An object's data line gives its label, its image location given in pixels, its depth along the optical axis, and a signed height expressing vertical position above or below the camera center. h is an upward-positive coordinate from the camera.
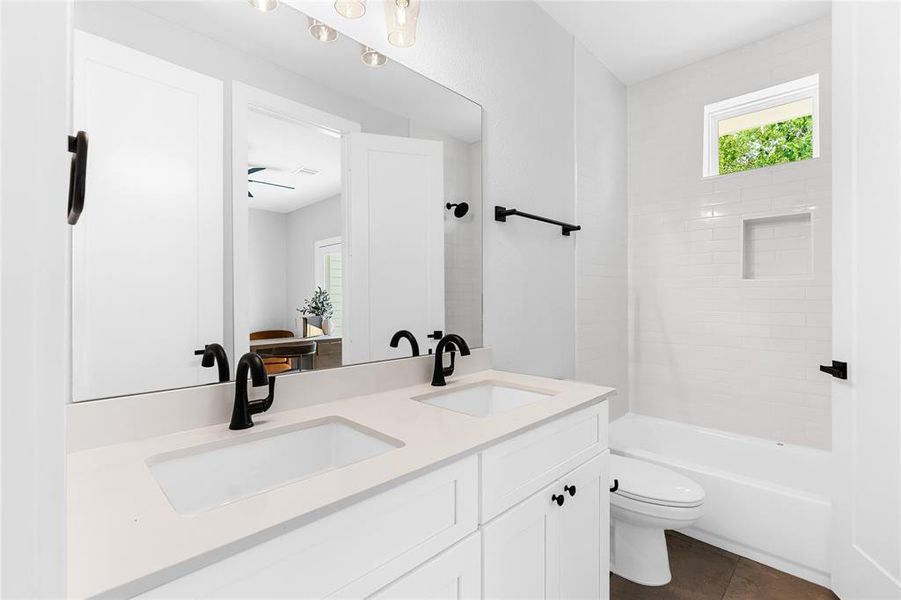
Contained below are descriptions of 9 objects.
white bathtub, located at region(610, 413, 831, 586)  1.83 -0.92
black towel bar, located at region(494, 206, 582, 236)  1.84 +0.36
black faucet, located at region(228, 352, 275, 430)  0.92 -0.20
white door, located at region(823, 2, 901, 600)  1.41 +0.01
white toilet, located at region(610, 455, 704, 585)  1.71 -0.86
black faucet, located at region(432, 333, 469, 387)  1.43 -0.19
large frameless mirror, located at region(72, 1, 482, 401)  0.92 +0.26
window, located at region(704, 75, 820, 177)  2.42 +1.00
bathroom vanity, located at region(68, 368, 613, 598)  0.56 -0.34
